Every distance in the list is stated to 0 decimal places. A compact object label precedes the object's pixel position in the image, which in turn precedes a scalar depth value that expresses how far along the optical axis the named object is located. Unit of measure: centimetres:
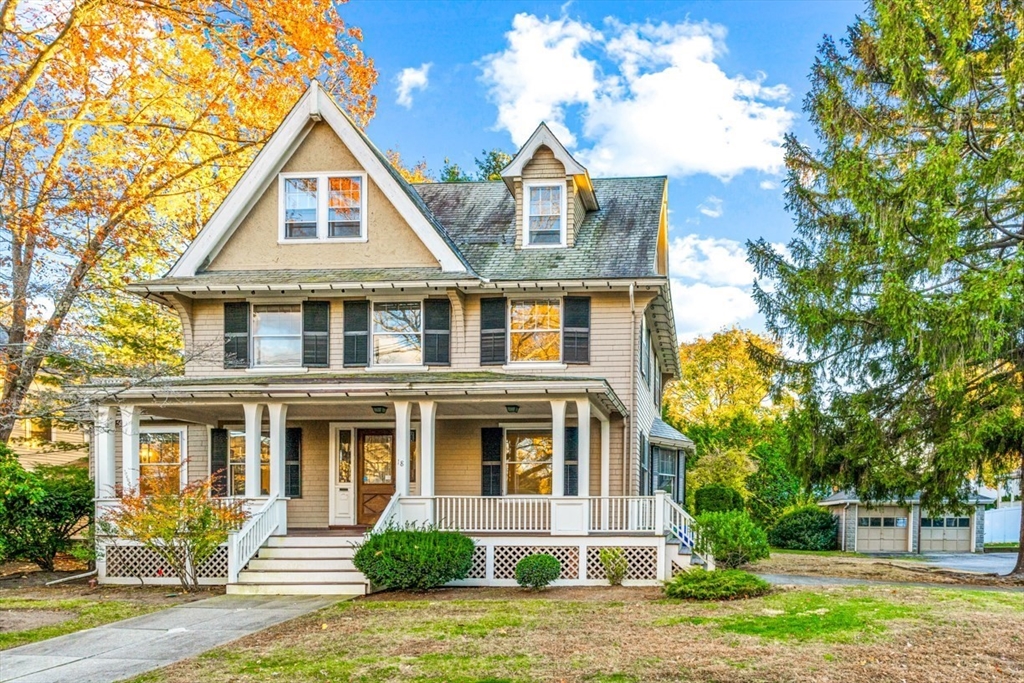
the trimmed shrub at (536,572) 1357
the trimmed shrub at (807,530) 3000
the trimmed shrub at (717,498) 2709
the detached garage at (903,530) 2952
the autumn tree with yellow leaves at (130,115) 1842
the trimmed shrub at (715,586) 1177
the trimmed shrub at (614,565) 1419
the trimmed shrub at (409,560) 1297
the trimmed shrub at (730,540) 1432
